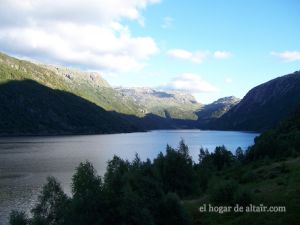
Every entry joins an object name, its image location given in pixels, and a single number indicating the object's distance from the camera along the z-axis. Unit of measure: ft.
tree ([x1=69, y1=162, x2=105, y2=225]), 126.31
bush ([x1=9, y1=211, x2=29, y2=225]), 176.96
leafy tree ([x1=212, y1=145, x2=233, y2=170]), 377.50
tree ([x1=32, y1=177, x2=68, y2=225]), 181.06
